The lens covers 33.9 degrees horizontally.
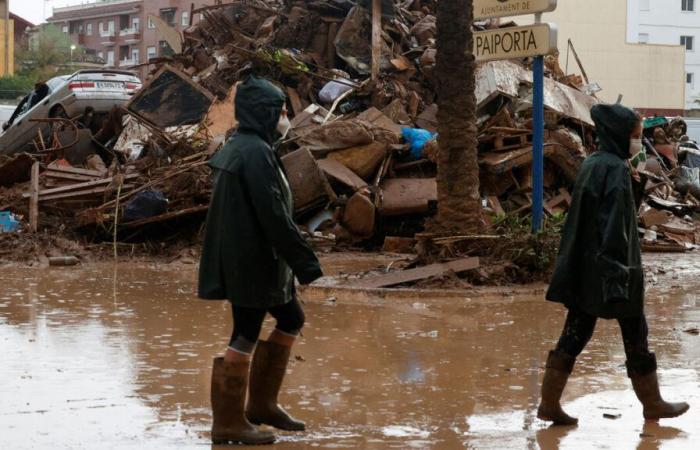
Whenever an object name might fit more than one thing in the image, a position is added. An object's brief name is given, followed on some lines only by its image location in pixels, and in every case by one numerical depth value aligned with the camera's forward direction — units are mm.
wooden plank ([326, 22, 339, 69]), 20531
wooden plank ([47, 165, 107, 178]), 16984
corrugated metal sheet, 17578
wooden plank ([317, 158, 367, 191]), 15672
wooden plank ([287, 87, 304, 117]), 18834
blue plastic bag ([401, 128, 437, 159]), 16469
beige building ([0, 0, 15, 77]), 71750
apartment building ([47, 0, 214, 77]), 89062
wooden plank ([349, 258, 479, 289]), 11633
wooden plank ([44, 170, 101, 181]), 16828
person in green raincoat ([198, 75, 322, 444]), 5480
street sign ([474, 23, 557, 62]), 11805
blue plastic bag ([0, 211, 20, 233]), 15922
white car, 21891
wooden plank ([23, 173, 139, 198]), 16222
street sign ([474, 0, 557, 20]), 12008
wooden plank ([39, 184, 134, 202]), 16081
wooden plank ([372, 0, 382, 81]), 19062
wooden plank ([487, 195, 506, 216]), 15834
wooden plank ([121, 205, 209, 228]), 15125
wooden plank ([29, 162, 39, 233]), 15719
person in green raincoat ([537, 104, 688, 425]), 5820
